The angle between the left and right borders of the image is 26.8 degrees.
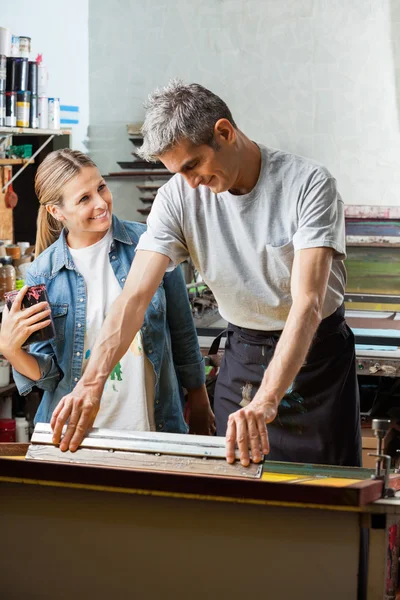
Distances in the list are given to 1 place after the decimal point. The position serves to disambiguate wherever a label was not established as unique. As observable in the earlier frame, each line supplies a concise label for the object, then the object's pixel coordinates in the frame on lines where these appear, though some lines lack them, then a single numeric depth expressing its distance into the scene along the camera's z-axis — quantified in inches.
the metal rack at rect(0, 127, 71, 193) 152.8
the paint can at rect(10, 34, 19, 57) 153.2
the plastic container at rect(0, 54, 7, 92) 147.8
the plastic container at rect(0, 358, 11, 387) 161.5
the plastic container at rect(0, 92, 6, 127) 149.9
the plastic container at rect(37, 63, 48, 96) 156.0
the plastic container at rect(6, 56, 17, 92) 150.6
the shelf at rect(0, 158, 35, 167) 171.4
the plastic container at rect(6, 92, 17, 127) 152.2
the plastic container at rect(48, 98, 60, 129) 165.9
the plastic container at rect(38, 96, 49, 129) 161.2
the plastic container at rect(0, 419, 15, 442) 160.4
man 71.5
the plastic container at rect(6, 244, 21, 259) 164.2
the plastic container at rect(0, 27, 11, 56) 149.8
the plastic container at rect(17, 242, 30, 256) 169.8
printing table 55.1
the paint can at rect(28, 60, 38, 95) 153.8
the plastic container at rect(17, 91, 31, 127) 154.5
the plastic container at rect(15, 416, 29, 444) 162.1
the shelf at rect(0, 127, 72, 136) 151.3
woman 89.7
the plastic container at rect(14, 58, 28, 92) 151.1
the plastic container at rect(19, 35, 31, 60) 153.0
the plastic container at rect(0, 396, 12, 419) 164.2
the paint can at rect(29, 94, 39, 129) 158.7
